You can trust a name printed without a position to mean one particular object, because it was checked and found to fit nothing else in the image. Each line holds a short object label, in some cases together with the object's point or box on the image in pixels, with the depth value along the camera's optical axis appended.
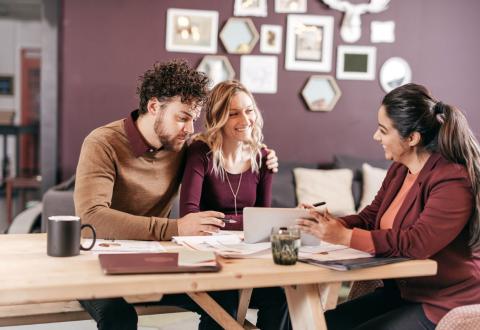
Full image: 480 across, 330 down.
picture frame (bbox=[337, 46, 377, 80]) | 4.87
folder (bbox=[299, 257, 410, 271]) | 1.58
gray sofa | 3.70
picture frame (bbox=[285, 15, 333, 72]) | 4.75
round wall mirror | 4.98
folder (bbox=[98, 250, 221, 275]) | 1.44
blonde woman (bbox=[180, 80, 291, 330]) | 2.44
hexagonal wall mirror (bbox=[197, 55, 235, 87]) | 4.55
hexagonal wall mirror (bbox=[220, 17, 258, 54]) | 4.59
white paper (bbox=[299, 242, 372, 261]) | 1.75
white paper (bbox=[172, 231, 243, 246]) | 1.85
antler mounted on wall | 4.83
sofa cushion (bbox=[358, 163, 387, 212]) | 4.51
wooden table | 1.33
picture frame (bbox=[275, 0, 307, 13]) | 4.70
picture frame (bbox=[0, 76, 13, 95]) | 10.49
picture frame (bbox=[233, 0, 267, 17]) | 4.60
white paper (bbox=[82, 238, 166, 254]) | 1.71
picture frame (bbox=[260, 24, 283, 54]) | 4.68
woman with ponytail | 1.75
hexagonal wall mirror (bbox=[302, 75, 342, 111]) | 4.82
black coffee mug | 1.60
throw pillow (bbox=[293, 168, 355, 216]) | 4.39
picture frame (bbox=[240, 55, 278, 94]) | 4.66
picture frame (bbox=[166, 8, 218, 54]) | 4.48
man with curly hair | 2.09
